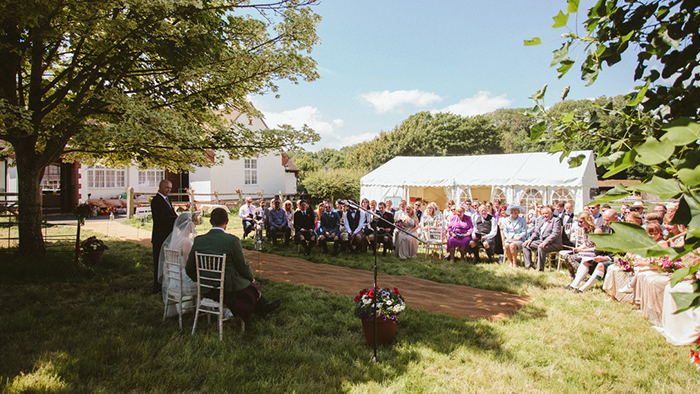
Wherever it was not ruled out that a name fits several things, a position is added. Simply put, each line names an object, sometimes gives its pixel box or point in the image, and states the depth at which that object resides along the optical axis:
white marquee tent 13.33
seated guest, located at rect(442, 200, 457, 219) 10.26
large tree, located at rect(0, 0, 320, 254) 5.39
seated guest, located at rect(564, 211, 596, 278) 6.82
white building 21.17
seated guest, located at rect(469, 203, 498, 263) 9.01
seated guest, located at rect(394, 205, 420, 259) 9.54
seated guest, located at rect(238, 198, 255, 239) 11.83
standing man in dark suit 5.74
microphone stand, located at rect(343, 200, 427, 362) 3.67
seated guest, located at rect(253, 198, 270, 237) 10.78
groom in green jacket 4.24
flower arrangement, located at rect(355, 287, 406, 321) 3.96
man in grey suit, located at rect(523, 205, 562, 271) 7.82
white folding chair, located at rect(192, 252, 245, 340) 4.14
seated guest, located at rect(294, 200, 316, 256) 9.72
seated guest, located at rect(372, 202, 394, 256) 9.77
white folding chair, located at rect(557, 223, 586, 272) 7.45
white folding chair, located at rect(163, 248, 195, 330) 4.41
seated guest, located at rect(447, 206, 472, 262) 9.09
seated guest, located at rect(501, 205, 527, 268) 8.41
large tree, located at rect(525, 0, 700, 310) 1.19
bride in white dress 4.64
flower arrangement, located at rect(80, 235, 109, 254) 7.06
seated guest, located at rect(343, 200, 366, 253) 9.80
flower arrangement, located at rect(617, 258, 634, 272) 5.37
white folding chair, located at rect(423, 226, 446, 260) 9.55
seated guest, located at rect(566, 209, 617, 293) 6.25
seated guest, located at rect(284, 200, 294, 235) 11.20
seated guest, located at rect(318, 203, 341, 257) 9.84
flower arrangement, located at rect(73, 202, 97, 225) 7.15
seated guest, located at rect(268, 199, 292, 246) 10.84
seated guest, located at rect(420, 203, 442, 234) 10.52
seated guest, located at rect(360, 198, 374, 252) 9.86
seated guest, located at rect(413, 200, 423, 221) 10.44
